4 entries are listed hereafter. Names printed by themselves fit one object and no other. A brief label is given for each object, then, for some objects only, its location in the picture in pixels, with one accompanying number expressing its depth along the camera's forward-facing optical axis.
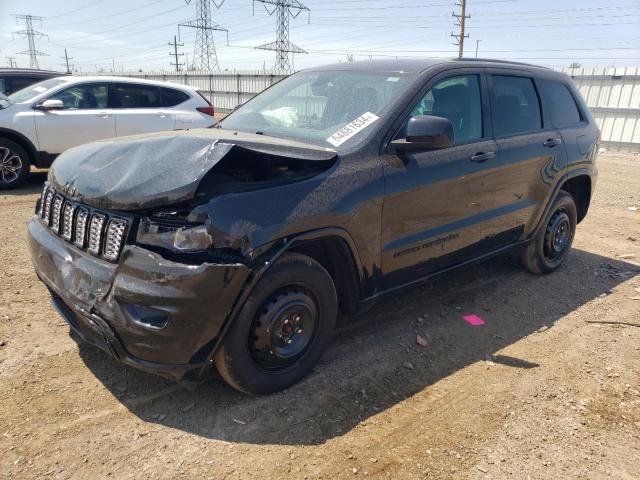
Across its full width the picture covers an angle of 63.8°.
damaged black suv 2.50
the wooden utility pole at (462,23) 39.93
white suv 7.72
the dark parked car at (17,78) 9.90
